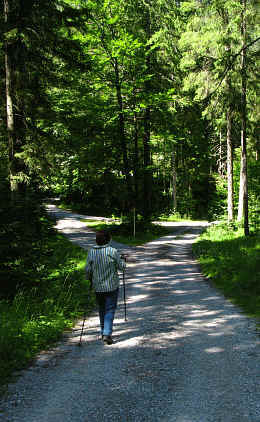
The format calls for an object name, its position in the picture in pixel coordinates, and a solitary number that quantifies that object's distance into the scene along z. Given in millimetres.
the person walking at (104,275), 6398
